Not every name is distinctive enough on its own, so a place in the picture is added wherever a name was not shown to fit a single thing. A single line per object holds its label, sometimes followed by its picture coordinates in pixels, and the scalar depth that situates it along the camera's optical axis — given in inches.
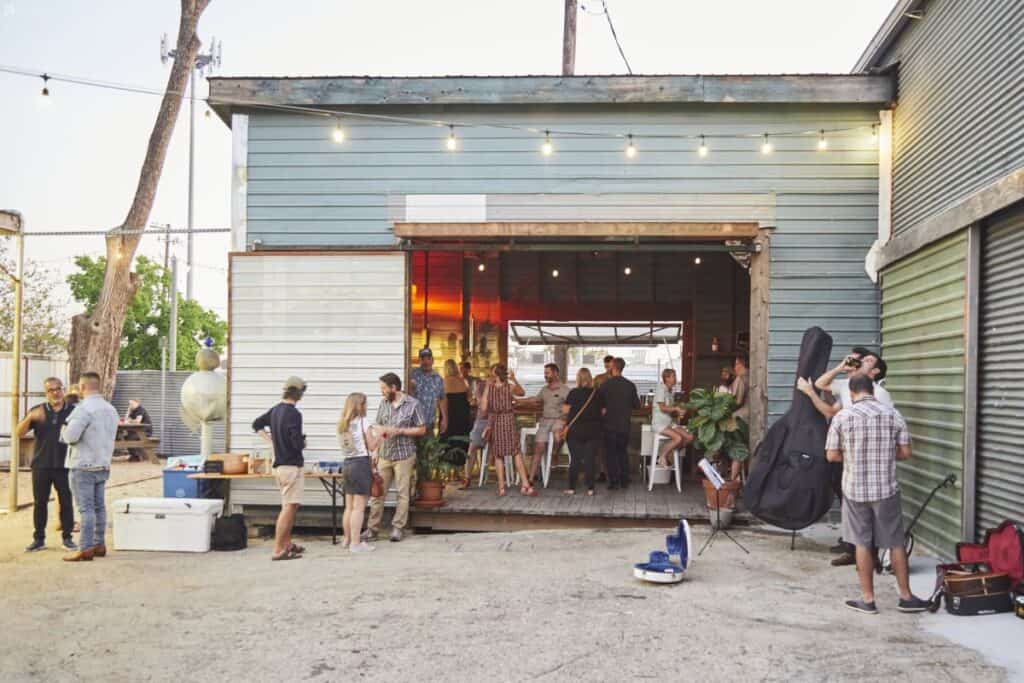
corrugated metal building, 233.5
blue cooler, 331.6
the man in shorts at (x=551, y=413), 400.2
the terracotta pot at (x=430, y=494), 342.0
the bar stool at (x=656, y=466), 394.3
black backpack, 309.1
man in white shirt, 264.7
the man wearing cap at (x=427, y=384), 383.6
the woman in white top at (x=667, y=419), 393.7
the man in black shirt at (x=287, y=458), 287.6
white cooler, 306.3
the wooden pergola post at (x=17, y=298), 398.3
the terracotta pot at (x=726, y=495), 319.9
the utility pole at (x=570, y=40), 612.1
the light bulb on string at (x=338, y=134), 344.2
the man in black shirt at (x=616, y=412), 389.1
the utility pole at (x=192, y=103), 1295.5
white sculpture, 350.9
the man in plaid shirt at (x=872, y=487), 215.6
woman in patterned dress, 387.2
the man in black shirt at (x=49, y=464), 311.3
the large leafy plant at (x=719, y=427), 333.7
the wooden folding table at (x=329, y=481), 317.4
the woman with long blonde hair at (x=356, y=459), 297.7
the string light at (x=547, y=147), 340.8
